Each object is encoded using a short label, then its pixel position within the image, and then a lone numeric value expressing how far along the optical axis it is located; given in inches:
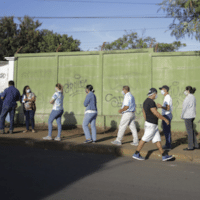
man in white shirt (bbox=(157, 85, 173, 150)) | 283.0
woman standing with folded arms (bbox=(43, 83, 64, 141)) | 308.7
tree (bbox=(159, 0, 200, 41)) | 330.3
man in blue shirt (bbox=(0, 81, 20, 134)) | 355.9
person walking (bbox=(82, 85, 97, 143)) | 302.8
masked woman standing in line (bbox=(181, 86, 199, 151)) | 277.8
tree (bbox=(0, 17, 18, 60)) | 1249.4
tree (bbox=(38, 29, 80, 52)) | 1373.9
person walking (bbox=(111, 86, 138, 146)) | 287.4
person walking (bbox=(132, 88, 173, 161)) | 236.8
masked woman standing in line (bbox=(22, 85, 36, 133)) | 366.9
